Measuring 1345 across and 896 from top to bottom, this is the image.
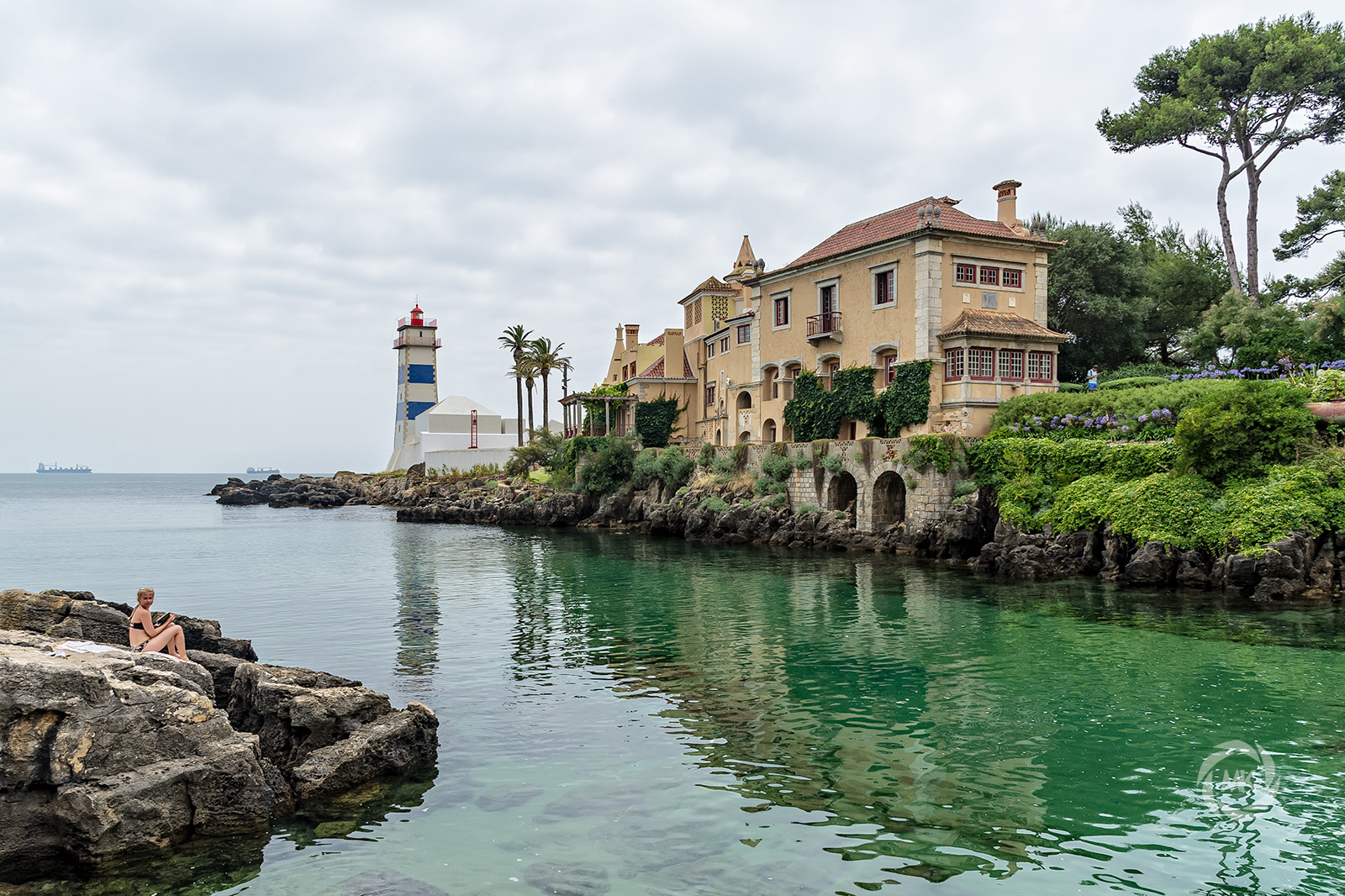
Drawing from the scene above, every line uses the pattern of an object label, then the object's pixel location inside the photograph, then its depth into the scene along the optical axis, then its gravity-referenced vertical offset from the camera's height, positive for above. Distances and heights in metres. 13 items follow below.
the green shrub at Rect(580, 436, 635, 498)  59.84 +0.76
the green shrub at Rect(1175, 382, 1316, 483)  26.81 +1.36
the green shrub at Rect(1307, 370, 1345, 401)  27.56 +2.70
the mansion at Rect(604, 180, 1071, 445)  40.34 +8.05
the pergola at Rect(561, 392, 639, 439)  65.19 +5.17
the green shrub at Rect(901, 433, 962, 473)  37.28 +1.04
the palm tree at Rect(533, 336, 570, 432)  82.44 +10.82
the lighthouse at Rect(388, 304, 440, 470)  103.50 +12.02
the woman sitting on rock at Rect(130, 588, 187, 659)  13.30 -2.30
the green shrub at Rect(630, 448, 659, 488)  56.88 +0.55
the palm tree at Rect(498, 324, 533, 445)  84.94 +12.84
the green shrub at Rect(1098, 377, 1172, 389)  37.34 +3.90
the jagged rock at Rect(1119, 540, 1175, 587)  26.72 -2.71
